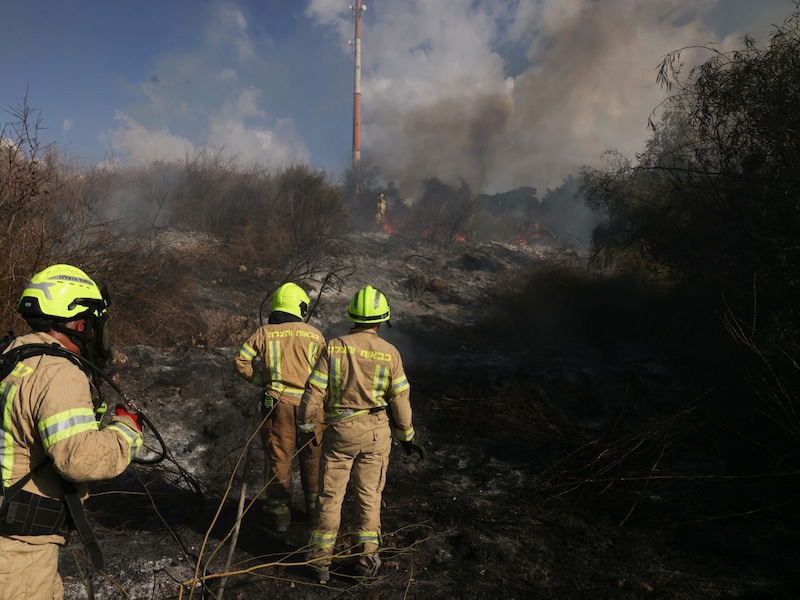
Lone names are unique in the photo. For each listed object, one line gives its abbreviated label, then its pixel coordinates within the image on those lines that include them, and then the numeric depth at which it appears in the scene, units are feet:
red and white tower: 86.02
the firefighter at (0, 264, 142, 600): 5.41
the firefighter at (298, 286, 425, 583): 10.51
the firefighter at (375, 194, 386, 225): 63.26
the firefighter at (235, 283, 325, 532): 12.28
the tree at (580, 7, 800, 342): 20.72
